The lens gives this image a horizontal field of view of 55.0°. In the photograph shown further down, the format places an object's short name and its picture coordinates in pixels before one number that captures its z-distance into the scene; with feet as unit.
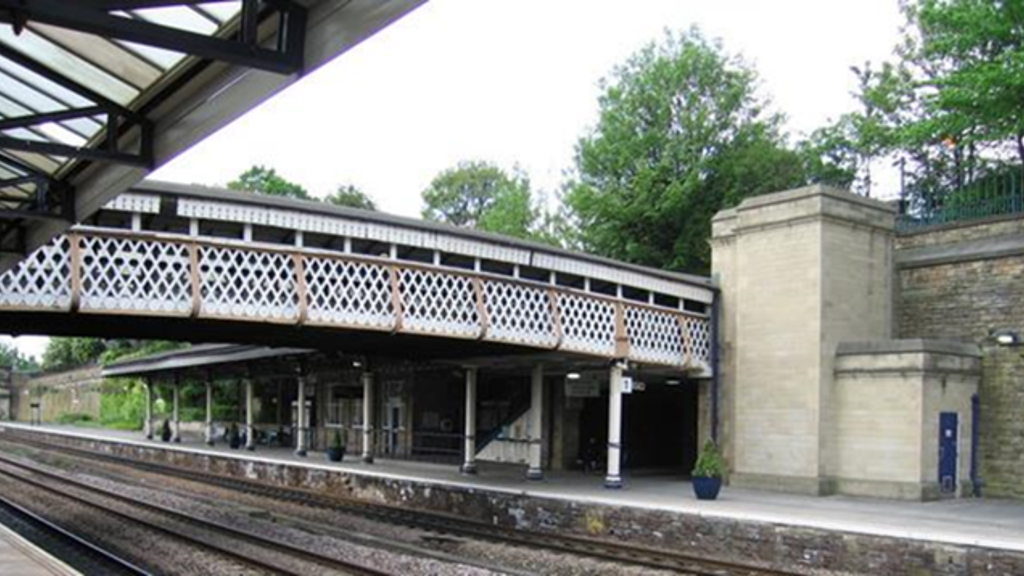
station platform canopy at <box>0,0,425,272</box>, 13.29
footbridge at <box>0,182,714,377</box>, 47.16
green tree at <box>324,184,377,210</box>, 209.56
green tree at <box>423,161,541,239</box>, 218.79
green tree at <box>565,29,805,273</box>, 125.80
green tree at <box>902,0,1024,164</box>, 75.00
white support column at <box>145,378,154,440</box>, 141.90
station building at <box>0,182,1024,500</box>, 49.62
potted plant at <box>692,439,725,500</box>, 59.98
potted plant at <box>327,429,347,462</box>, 91.09
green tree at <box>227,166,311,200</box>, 205.77
